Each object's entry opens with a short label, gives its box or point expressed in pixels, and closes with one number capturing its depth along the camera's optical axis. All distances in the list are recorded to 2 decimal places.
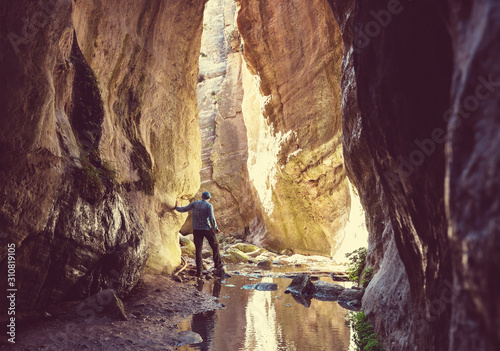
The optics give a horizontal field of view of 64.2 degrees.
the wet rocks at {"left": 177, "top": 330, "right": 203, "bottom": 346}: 5.08
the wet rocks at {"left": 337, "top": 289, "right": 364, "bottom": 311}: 7.85
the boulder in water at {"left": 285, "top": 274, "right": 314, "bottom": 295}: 9.08
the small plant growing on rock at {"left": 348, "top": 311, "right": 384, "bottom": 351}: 4.69
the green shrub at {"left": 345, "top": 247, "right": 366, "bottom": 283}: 9.44
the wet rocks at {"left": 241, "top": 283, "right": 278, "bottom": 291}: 9.45
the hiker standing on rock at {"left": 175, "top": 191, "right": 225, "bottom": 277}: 11.88
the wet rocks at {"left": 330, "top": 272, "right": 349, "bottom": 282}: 11.27
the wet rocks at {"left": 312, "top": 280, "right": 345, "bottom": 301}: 8.77
